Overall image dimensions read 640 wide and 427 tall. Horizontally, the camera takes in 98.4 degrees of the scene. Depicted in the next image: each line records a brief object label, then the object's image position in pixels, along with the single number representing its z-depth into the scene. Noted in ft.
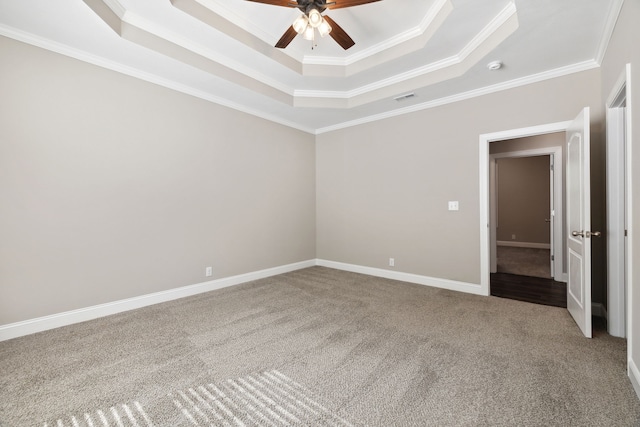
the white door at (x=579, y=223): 7.93
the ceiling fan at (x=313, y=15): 7.20
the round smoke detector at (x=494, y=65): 9.78
